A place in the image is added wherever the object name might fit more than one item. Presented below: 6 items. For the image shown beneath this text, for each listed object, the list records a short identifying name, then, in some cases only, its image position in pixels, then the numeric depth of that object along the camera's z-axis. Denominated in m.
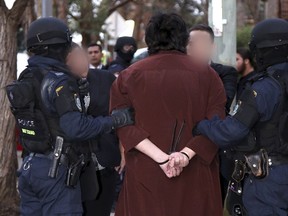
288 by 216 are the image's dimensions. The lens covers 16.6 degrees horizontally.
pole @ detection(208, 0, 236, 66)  10.25
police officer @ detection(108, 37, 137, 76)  13.54
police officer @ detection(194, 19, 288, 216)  6.04
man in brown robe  5.96
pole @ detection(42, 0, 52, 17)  11.52
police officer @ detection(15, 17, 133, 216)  6.32
